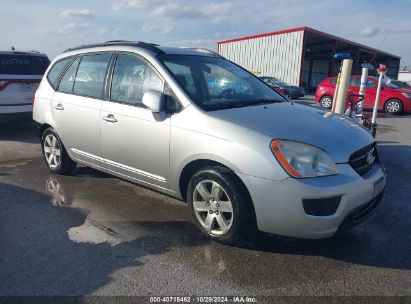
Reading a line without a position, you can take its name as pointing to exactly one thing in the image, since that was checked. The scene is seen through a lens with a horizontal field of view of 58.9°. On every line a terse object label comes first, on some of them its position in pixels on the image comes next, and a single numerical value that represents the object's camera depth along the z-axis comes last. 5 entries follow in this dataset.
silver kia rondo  2.81
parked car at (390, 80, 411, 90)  15.00
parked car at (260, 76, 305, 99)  20.89
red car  13.99
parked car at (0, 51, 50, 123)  7.46
